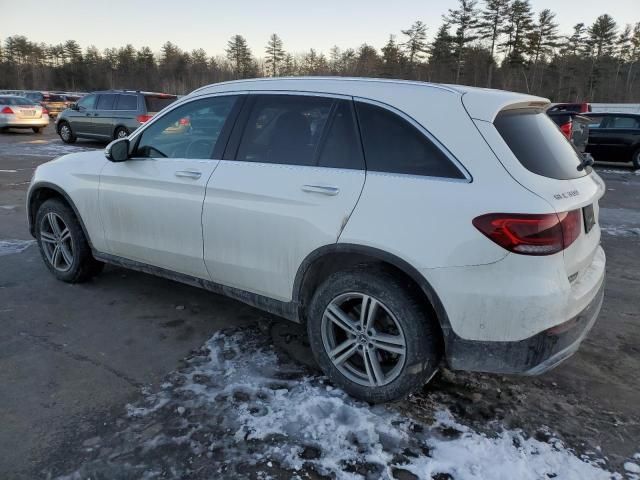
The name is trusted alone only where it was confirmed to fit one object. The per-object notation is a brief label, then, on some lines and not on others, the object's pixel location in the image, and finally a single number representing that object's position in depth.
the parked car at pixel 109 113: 15.21
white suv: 2.39
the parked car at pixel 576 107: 19.16
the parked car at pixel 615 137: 14.42
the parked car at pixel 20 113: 19.95
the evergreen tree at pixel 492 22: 51.69
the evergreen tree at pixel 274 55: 80.19
